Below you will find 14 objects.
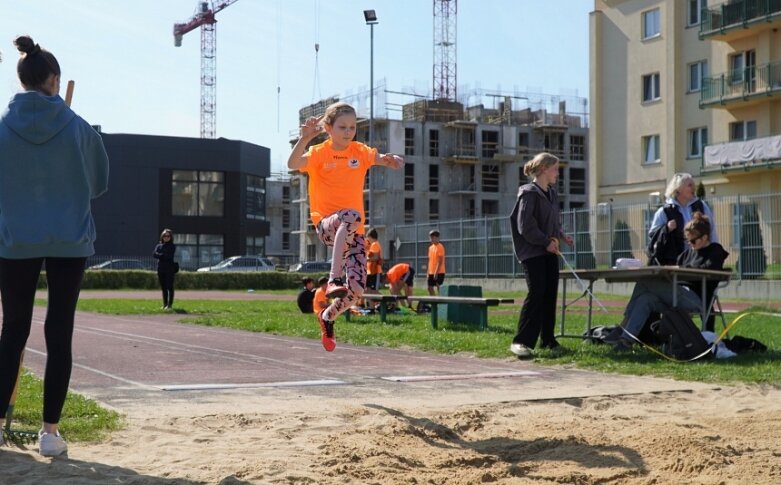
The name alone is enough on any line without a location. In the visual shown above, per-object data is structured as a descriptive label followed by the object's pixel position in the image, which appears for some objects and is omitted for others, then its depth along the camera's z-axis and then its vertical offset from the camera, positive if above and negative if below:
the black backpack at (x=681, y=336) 10.36 -0.83
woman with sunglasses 10.95 -0.39
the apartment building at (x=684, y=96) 44.16 +7.67
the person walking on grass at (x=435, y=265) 24.81 -0.23
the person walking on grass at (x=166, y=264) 23.14 -0.20
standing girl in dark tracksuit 10.85 +0.12
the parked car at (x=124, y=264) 61.41 -0.53
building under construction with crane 92.38 +10.06
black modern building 72.94 +4.42
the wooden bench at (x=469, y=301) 14.09 -0.67
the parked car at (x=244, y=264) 62.25 -0.52
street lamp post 47.19 +11.21
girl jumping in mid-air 7.82 +0.55
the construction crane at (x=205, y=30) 120.25 +29.41
